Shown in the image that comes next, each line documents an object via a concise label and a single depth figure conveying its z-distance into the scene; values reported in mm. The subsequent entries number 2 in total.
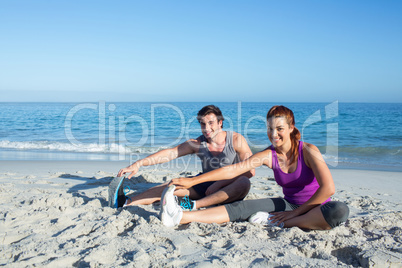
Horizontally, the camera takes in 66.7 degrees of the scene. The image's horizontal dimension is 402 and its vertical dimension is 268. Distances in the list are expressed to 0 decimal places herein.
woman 2678
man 3365
